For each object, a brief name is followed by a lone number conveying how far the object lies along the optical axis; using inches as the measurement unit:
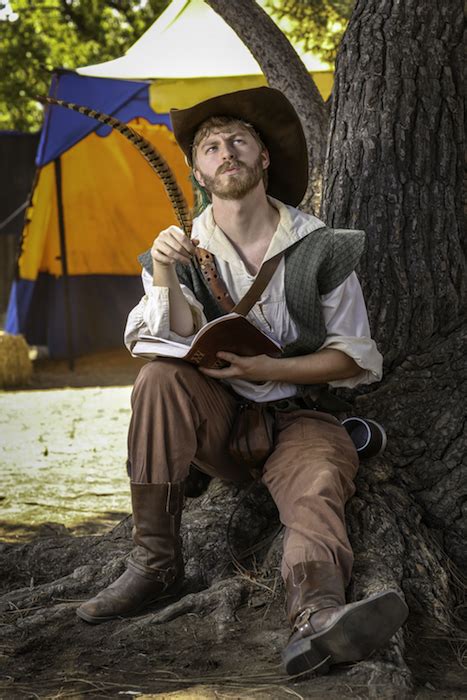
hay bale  325.7
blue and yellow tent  328.5
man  95.5
